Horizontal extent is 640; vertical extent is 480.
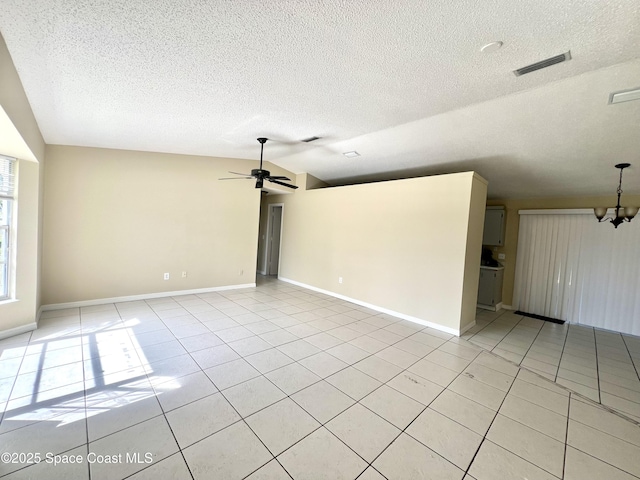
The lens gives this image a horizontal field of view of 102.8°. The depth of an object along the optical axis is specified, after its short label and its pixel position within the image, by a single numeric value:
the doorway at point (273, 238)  7.62
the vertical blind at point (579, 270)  4.40
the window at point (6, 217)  3.02
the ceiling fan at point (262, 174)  4.01
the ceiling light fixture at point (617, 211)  3.34
